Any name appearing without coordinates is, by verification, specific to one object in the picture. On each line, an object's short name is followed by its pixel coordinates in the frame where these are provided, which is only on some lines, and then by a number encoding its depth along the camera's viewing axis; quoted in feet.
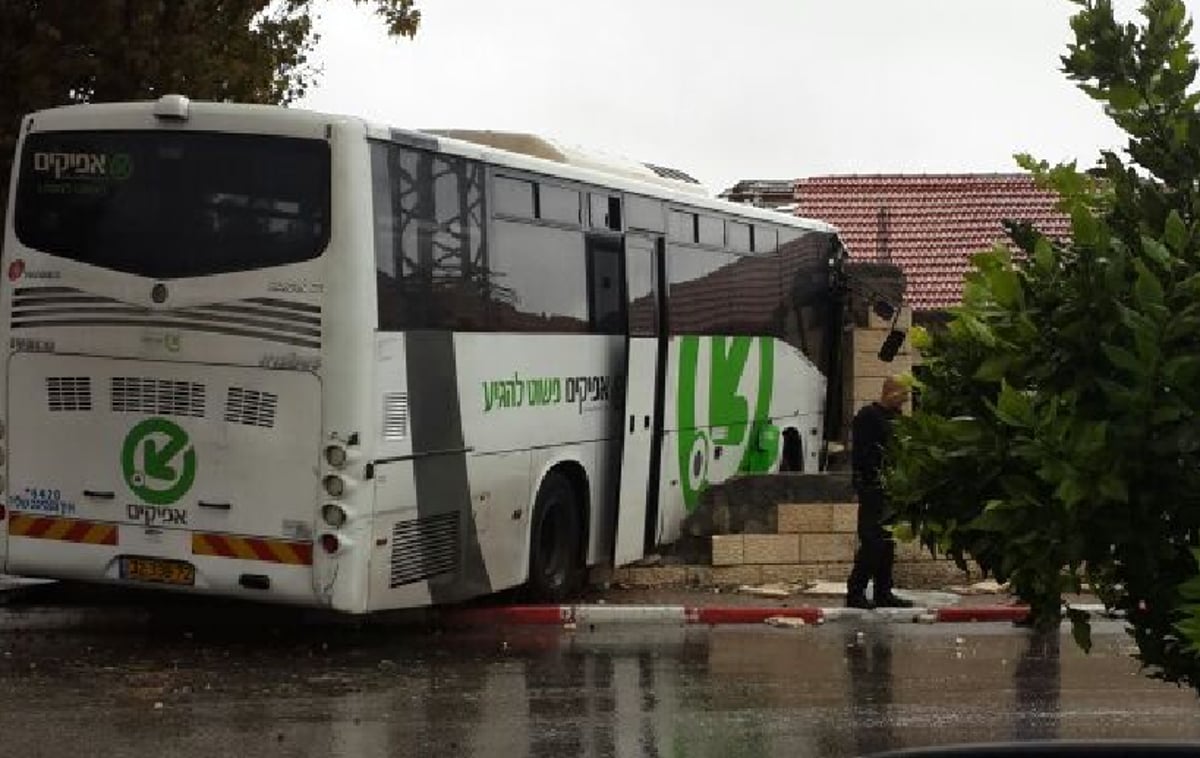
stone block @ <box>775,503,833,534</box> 55.88
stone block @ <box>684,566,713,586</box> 55.01
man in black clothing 50.24
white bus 40.78
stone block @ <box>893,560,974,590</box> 56.44
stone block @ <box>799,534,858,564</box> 55.93
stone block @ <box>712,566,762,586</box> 55.06
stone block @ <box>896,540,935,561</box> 56.33
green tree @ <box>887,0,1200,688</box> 11.16
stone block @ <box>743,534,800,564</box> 55.47
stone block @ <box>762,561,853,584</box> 55.52
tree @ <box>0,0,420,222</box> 65.77
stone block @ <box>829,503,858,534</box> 55.93
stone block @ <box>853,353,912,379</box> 74.95
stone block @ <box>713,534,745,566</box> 55.11
